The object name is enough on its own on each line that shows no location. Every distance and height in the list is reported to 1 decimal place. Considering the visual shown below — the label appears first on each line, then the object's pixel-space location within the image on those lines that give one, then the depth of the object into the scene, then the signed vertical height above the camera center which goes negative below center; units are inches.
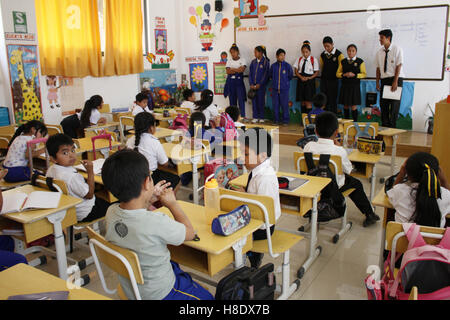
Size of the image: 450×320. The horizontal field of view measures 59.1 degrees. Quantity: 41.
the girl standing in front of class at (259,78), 338.3 +0.4
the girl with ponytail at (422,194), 86.0 -26.0
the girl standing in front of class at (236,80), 350.9 -0.9
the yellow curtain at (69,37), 269.9 +30.7
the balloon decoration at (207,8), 368.7 +65.3
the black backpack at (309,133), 155.6 -24.0
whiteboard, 272.1 +33.1
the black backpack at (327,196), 125.5 -36.8
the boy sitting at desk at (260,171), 96.2 -22.5
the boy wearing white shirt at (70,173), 114.4 -26.1
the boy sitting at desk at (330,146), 130.8 -22.2
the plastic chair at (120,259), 63.4 -28.9
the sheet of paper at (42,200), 95.4 -28.8
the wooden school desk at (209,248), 74.3 -33.0
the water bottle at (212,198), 88.9 -26.3
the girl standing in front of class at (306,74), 315.6 +3.0
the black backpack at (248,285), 64.5 -33.9
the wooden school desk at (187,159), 154.1 -30.8
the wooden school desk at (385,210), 96.6 -33.0
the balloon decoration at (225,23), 363.5 +50.6
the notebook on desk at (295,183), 109.5 -29.4
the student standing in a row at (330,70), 304.5 +5.6
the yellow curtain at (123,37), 311.6 +34.5
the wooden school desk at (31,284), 59.3 -31.2
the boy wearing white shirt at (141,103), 244.5 -13.9
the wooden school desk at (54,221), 93.5 -34.1
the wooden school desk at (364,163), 147.6 -32.9
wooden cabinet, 133.9 -19.9
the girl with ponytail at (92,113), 225.8 -18.4
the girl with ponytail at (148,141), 143.1 -22.0
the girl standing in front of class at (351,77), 292.8 -0.2
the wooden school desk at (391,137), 188.4 -29.0
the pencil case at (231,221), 76.4 -27.7
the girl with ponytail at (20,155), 151.3 -27.6
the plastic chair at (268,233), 86.2 -36.6
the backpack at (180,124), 212.4 -23.6
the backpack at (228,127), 186.5 -22.5
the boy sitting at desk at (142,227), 65.5 -24.3
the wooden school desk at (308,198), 107.3 -33.6
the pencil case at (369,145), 152.6 -26.1
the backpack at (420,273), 66.8 -33.2
